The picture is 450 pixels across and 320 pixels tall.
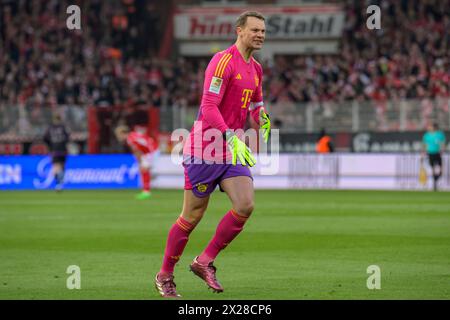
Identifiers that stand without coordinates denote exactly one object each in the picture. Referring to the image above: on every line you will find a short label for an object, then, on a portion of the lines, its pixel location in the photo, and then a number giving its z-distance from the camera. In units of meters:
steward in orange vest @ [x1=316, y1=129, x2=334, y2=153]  32.89
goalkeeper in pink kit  9.72
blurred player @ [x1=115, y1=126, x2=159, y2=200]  28.89
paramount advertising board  34.50
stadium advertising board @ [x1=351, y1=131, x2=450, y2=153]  32.97
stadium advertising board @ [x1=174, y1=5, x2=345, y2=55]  47.06
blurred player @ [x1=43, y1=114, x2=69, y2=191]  32.19
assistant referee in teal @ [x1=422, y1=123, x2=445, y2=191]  30.73
